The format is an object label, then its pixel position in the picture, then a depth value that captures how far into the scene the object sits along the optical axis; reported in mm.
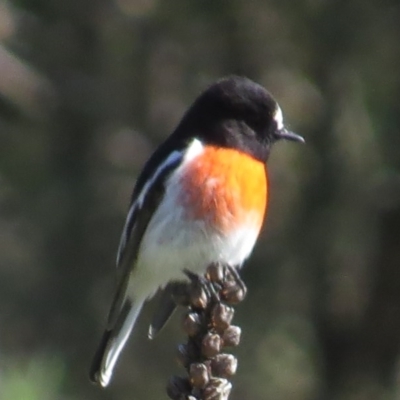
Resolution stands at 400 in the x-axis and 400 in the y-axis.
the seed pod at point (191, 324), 6562
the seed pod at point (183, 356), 6359
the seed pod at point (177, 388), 6066
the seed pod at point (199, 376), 6117
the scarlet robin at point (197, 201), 9023
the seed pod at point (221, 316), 6605
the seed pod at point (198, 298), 6941
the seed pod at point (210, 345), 6359
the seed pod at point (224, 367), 6204
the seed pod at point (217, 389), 6062
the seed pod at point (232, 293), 7129
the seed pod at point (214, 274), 7629
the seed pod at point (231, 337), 6453
